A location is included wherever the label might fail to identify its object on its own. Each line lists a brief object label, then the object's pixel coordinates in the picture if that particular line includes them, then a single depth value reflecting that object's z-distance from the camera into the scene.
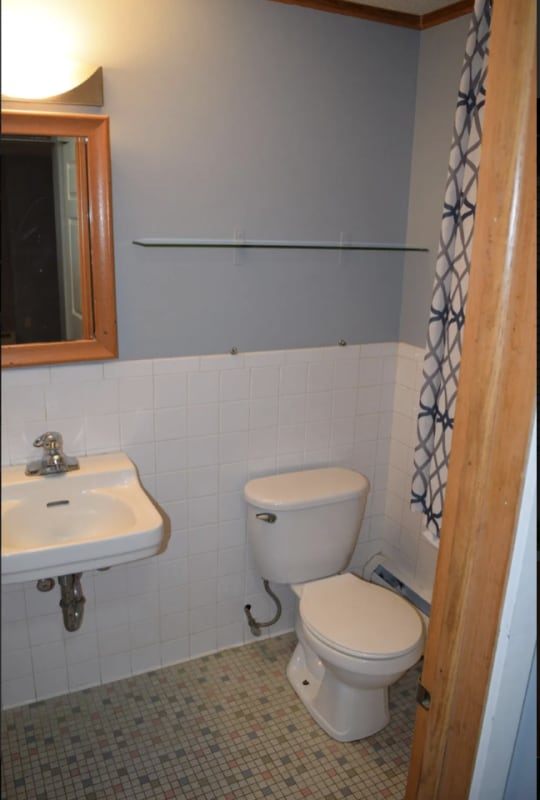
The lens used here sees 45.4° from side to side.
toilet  2.01
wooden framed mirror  1.68
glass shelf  2.04
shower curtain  1.64
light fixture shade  1.64
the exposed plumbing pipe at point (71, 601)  1.96
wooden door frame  0.82
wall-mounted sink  1.52
